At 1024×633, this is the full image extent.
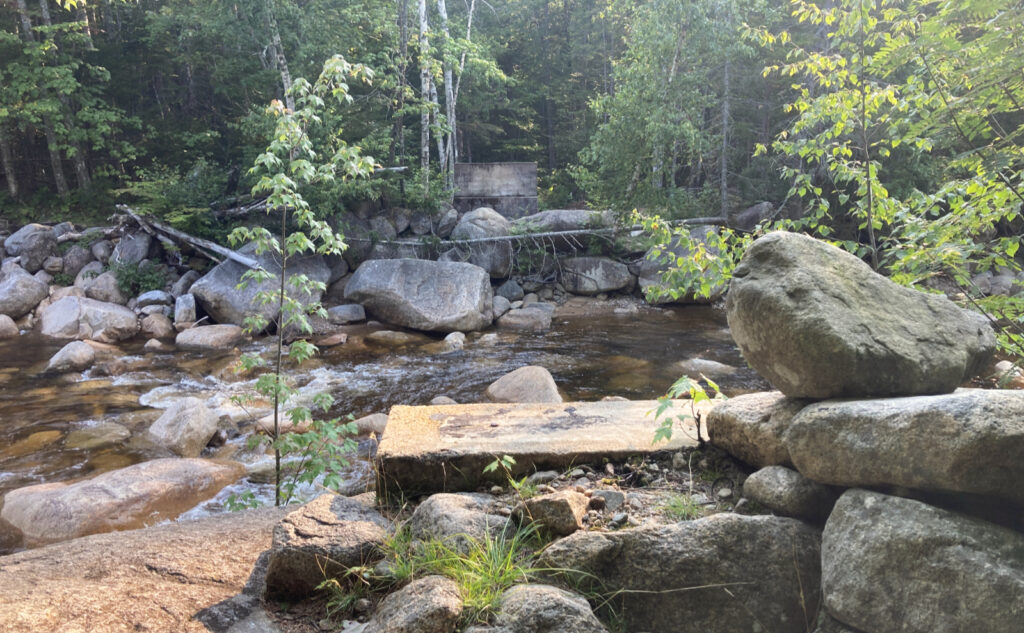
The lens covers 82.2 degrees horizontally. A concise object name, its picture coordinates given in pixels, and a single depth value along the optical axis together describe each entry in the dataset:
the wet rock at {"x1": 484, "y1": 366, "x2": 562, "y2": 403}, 7.42
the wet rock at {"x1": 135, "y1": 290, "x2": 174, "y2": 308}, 12.73
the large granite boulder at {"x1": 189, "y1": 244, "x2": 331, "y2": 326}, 11.88
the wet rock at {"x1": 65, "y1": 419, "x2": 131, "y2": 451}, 6.55
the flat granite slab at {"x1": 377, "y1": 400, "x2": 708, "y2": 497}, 3.24
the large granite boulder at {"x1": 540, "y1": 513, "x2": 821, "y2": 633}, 2.17
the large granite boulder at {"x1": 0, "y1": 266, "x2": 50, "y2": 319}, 12.41
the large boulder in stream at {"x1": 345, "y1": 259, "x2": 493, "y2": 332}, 11.95
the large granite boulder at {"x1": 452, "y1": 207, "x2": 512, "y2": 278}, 15.16
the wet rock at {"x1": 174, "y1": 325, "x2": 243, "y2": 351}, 10.84
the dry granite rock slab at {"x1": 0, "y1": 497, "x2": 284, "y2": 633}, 2.47
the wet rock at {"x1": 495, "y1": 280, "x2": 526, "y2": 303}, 14.76
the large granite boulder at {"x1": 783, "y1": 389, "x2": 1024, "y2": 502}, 1.74
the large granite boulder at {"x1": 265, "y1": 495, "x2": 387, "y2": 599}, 2.62
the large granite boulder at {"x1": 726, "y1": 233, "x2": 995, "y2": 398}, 2.35
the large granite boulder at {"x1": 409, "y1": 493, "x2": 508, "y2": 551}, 2.51
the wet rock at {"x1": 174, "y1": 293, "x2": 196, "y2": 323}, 12.11
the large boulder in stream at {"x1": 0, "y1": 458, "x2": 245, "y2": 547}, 4.66
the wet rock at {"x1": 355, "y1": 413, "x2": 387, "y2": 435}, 6.78
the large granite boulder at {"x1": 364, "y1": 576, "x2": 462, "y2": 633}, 1.97
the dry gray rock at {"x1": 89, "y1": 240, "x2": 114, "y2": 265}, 14.72
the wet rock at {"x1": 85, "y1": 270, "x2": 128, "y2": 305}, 13.29
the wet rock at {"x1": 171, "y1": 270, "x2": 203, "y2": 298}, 13.48
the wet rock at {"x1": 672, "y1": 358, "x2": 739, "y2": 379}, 8.84
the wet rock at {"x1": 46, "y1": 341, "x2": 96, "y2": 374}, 9.32
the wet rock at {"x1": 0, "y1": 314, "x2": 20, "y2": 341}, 11.39
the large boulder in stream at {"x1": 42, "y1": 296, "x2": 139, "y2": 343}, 11.40
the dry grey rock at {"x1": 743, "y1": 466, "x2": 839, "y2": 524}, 2.32
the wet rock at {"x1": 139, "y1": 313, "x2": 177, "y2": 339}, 11.72
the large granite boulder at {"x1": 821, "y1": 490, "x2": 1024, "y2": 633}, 1.68
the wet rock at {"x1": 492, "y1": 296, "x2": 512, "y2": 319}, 13.23
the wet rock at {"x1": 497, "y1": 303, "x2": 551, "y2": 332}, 12.73
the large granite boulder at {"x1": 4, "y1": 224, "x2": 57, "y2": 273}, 14.54
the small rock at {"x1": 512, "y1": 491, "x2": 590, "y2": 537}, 2.49
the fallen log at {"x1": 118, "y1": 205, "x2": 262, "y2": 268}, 13.78
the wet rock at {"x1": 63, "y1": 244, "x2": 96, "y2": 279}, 14.52
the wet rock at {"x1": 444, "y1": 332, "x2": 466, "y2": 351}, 10.87
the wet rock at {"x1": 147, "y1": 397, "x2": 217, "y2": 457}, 6.41
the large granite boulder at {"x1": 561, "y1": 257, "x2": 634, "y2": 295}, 15.33
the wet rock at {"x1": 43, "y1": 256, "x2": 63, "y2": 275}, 14.48
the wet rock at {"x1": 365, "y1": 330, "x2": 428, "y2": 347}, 11.19
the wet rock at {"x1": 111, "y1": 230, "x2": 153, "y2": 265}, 14.13
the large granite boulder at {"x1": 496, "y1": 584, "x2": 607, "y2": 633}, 1.93
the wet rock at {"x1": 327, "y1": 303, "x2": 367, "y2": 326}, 12.38
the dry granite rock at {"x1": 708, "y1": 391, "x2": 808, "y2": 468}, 2.62
